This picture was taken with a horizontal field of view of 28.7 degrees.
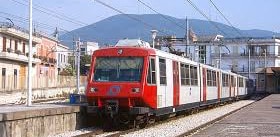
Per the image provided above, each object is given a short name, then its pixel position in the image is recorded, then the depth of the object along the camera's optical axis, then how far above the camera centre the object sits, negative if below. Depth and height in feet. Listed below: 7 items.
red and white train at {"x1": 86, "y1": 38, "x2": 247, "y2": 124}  63.62 +0.26
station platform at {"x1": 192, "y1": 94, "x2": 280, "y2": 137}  57.47 -5.08
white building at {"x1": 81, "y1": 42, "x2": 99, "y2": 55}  387.55 +29.27
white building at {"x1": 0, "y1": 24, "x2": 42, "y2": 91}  202.12 +12.81
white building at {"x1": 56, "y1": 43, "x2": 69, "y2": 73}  337.31 +17.94
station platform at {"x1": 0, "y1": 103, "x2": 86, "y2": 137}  50.24 -3.68
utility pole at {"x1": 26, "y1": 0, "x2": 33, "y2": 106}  72.23 +1.59
